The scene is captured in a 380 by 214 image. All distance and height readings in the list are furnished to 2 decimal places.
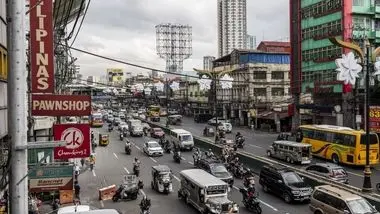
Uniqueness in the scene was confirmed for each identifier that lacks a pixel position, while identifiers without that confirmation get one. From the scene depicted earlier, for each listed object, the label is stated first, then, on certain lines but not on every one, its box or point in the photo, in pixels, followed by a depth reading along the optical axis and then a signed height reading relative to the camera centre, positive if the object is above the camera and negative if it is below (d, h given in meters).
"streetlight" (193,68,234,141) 55.57 +2.64
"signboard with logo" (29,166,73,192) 16.23 -2.90
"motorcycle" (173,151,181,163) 42.20 -5.56
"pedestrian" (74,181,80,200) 27.55 -5.62
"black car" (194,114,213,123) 92.12 -4.33
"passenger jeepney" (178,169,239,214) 21.80 -4.95
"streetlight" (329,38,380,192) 35.22 +2.11
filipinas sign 13.88 +1.66
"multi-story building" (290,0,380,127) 53.50 +6.79
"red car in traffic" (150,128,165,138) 62.25 -4.92
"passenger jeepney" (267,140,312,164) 37.09 -4.71
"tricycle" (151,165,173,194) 29.03 -5.29
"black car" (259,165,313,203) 24.89 -5.05
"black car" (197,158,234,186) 29.79 -4.91
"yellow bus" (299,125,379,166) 34.94 -4.03
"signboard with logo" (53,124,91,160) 13.75 -1.22
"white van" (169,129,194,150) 49.47 -4.73
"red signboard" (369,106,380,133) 41.38 -2.22
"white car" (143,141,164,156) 46.77 -5.35
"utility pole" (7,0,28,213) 5.65 -0.04
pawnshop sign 11.61 -0.18
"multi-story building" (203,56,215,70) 185.20 +15.20
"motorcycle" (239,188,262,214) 23.18 -5.57
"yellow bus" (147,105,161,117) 94.81 -2.93
